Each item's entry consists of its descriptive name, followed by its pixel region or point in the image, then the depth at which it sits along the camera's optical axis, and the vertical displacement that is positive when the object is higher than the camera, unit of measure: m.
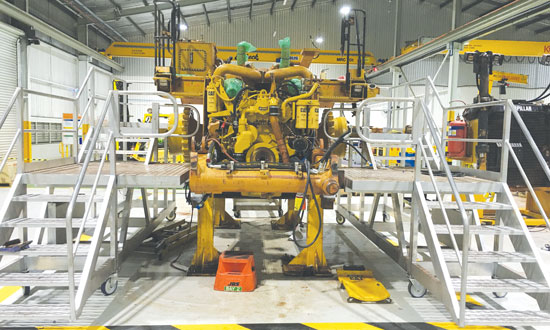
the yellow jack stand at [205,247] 4.34 -1.31
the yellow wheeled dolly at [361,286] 3.80 -1.56
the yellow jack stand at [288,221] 6.90 -1.48
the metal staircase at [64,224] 3.01 -0.85
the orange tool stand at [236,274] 3.99 -1.47
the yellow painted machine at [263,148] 3.95 -0.07
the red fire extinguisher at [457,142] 7.45 +0.11
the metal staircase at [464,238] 3.10 -0.95
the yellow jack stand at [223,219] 6.93 -1.50
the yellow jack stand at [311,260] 4.38 -1.45
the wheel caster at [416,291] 3.95 -1.59
